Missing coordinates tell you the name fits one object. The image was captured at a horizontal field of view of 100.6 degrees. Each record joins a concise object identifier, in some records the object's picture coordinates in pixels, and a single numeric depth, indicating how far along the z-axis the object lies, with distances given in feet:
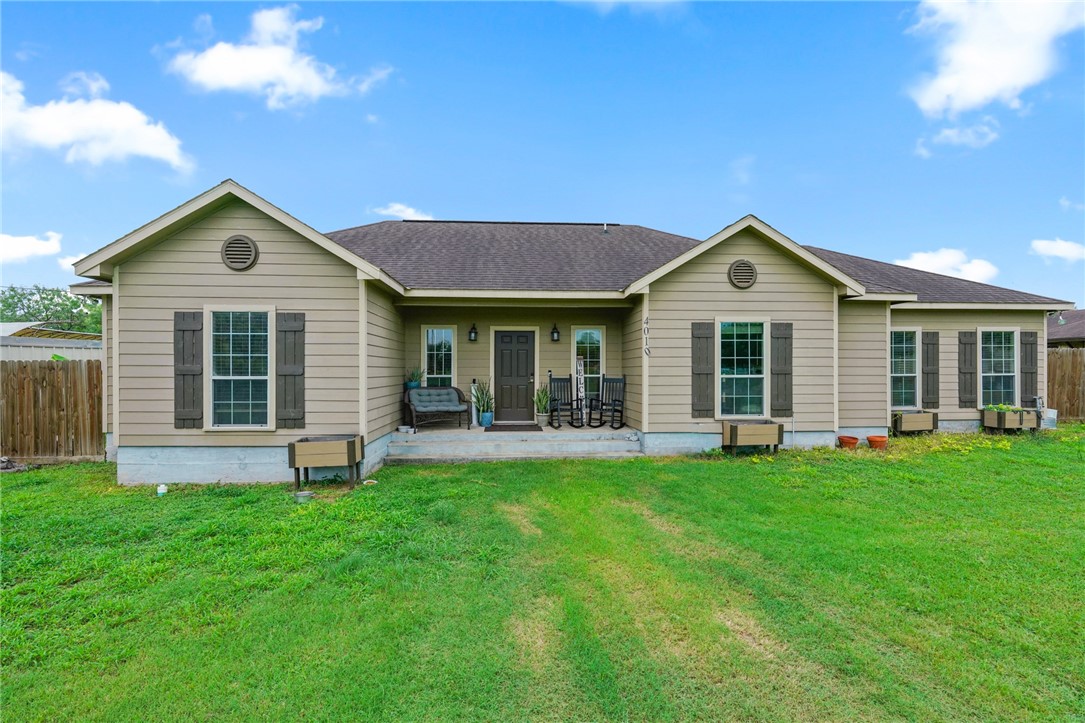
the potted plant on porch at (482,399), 28.78
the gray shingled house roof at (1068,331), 63.41
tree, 122.10
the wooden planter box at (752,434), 24.06
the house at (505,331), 20.30
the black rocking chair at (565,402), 28.63
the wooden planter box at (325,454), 18.98
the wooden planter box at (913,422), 29.43
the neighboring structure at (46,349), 28.30
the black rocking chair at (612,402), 27.58
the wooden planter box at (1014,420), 29.63
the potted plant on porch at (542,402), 29.14
